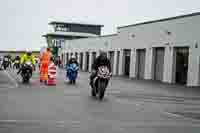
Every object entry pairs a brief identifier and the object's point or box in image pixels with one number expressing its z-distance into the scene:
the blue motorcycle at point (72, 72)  26.37
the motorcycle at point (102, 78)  16.84
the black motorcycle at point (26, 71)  24.11
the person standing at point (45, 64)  25.30
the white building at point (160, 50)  36.12
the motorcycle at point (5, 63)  49.49
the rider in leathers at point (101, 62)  17.35
